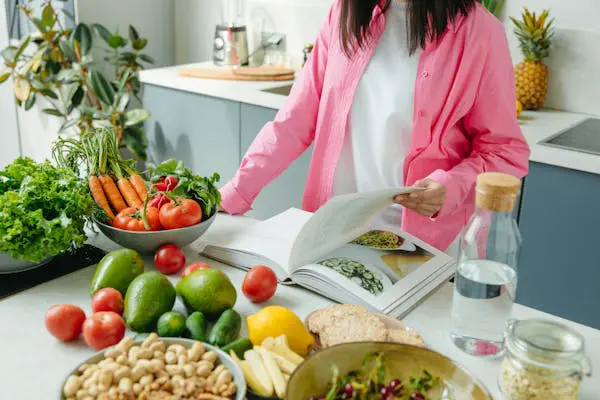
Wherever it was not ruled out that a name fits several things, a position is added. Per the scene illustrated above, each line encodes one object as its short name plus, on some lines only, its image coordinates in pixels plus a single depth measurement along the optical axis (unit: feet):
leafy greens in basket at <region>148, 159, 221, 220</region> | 4.37
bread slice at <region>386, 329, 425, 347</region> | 3.18
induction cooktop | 6.40
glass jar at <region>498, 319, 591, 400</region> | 2.66
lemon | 3.14
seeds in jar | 2.70
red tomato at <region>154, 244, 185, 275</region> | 3.98
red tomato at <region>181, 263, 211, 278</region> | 3.80
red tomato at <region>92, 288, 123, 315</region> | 3.41
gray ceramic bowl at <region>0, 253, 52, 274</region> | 3.85
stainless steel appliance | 9.93
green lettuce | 3.67
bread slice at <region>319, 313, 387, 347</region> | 3.13
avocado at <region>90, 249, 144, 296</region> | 3.59
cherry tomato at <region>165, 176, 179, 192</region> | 4.36
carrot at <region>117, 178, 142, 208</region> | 4.31
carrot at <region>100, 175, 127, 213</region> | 4.32
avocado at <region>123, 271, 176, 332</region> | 3.27
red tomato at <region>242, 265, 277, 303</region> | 3.66
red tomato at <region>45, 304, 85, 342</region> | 3.23
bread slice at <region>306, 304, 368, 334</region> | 3.30
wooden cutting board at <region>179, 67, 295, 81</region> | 9.12
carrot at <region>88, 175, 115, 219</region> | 4.23
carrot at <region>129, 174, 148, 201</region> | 4.38
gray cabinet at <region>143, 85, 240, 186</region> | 8.68
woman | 4.66
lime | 3.18
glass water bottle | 3.21
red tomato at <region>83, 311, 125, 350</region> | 3.15
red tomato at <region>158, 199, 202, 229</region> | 4.11
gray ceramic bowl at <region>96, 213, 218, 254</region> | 4.05
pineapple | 7.66
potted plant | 9.62
